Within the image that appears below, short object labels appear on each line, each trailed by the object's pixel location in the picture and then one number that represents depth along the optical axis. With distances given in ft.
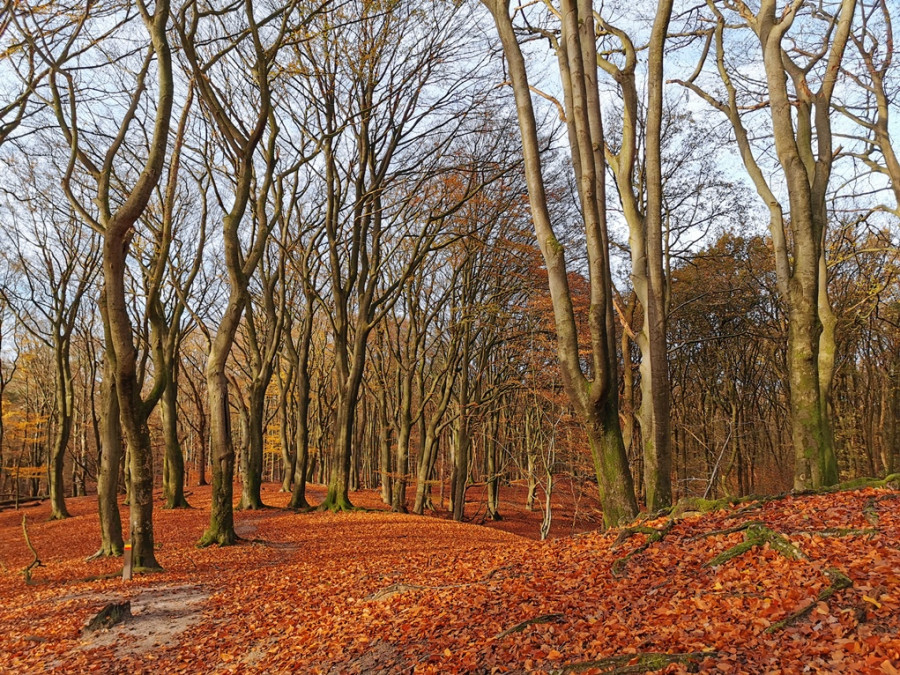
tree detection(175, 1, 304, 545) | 35.58
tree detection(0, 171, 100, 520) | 65.87
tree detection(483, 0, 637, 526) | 22.39
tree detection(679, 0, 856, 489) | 26.53
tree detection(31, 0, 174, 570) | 27.89
